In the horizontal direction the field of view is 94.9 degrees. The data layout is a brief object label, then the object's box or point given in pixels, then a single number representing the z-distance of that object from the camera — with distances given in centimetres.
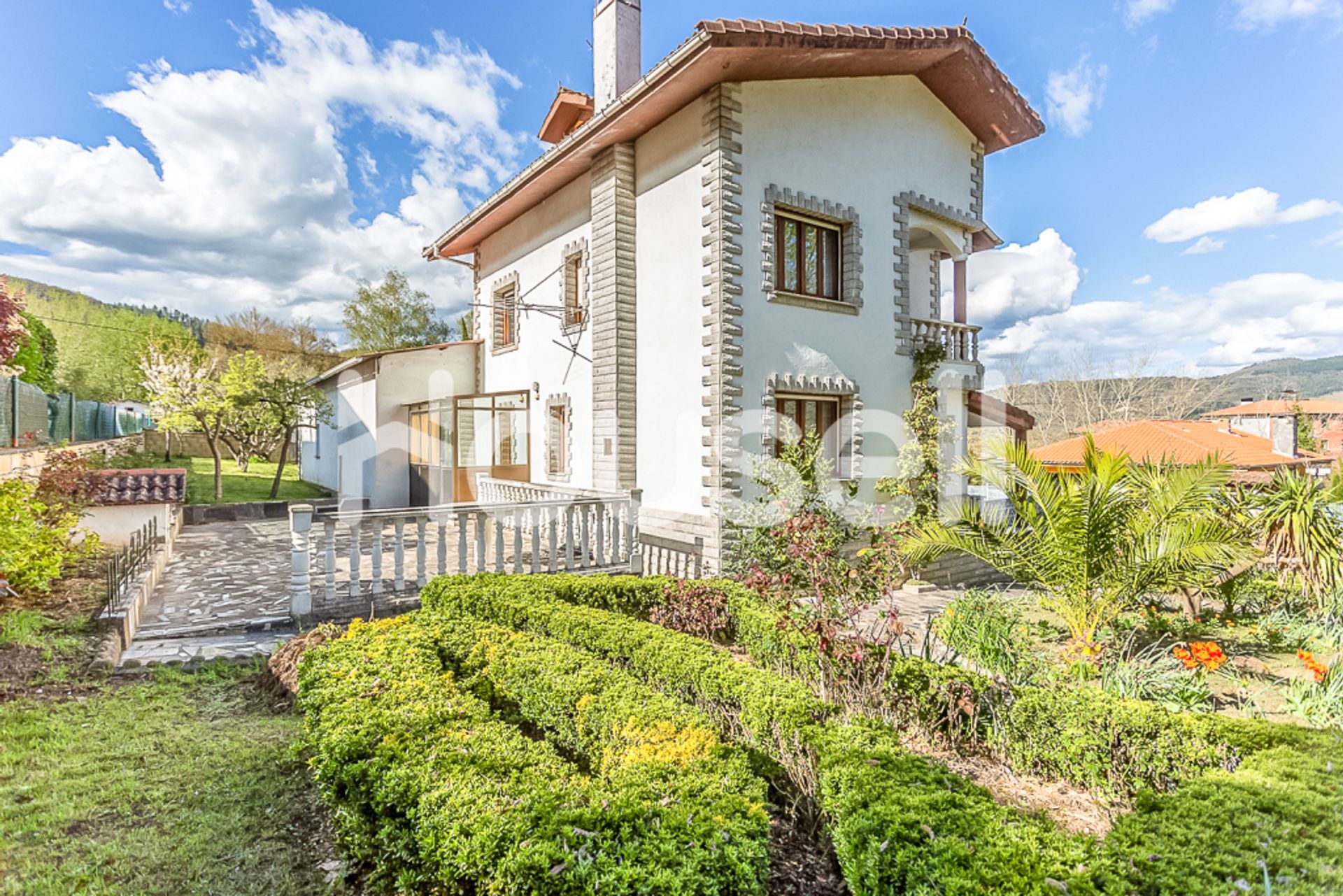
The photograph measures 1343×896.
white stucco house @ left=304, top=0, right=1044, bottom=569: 849
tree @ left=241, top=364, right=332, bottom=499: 1630
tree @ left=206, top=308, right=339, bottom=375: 3145
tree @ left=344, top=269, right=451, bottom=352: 2989
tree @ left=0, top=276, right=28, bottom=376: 513
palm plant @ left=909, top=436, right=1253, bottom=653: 570
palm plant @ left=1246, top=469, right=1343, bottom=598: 575
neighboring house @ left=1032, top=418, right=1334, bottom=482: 1521
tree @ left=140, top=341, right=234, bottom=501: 1584
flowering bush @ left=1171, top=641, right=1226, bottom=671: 439
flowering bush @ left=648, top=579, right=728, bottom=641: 593
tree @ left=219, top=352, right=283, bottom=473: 1600
